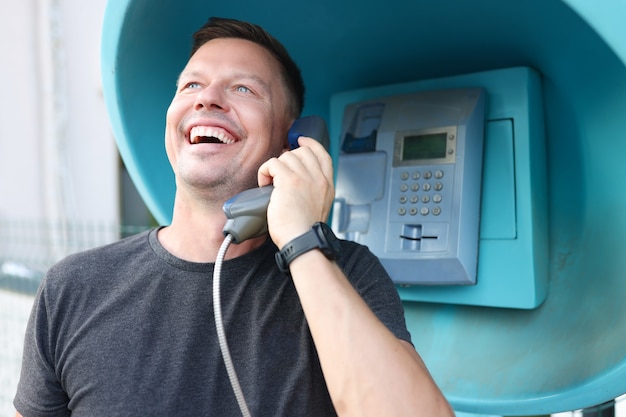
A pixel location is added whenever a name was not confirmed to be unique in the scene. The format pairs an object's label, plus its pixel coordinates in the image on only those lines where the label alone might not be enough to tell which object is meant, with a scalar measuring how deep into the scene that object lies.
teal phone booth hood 1.02
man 0.76
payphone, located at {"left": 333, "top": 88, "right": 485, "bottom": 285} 1.11
